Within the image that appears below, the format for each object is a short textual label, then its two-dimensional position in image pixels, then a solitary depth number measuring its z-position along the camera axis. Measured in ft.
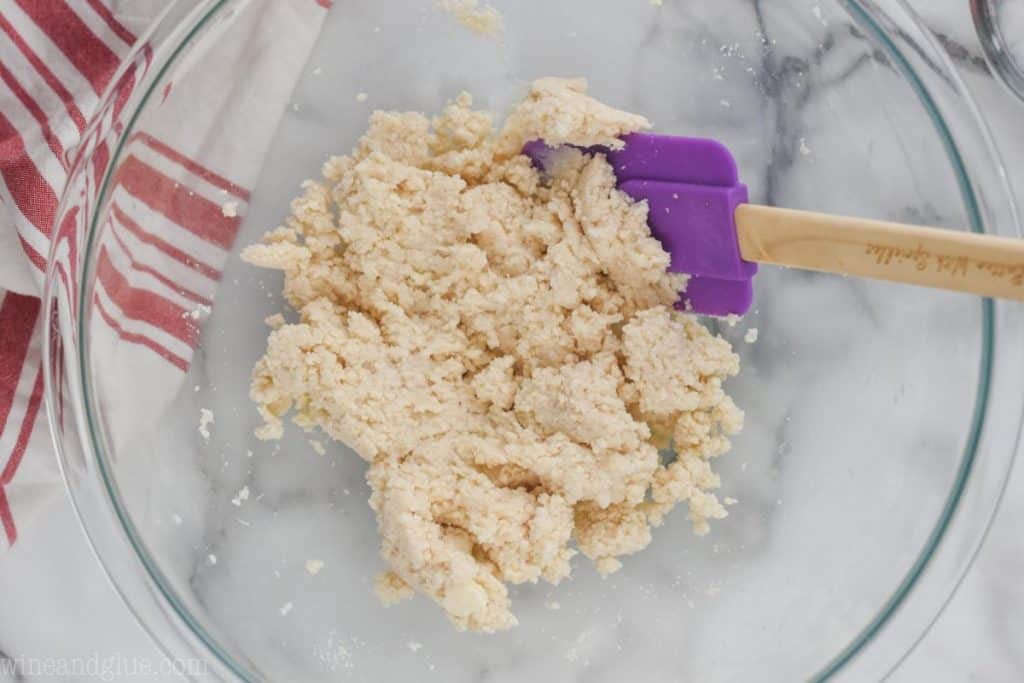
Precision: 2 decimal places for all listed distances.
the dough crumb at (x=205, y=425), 2.05
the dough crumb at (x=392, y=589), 2.01
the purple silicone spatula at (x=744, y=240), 1.80
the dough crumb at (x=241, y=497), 2.05
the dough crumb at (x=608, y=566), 1.99
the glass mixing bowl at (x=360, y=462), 1.99
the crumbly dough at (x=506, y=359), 1.96
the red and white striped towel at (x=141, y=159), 2.01
